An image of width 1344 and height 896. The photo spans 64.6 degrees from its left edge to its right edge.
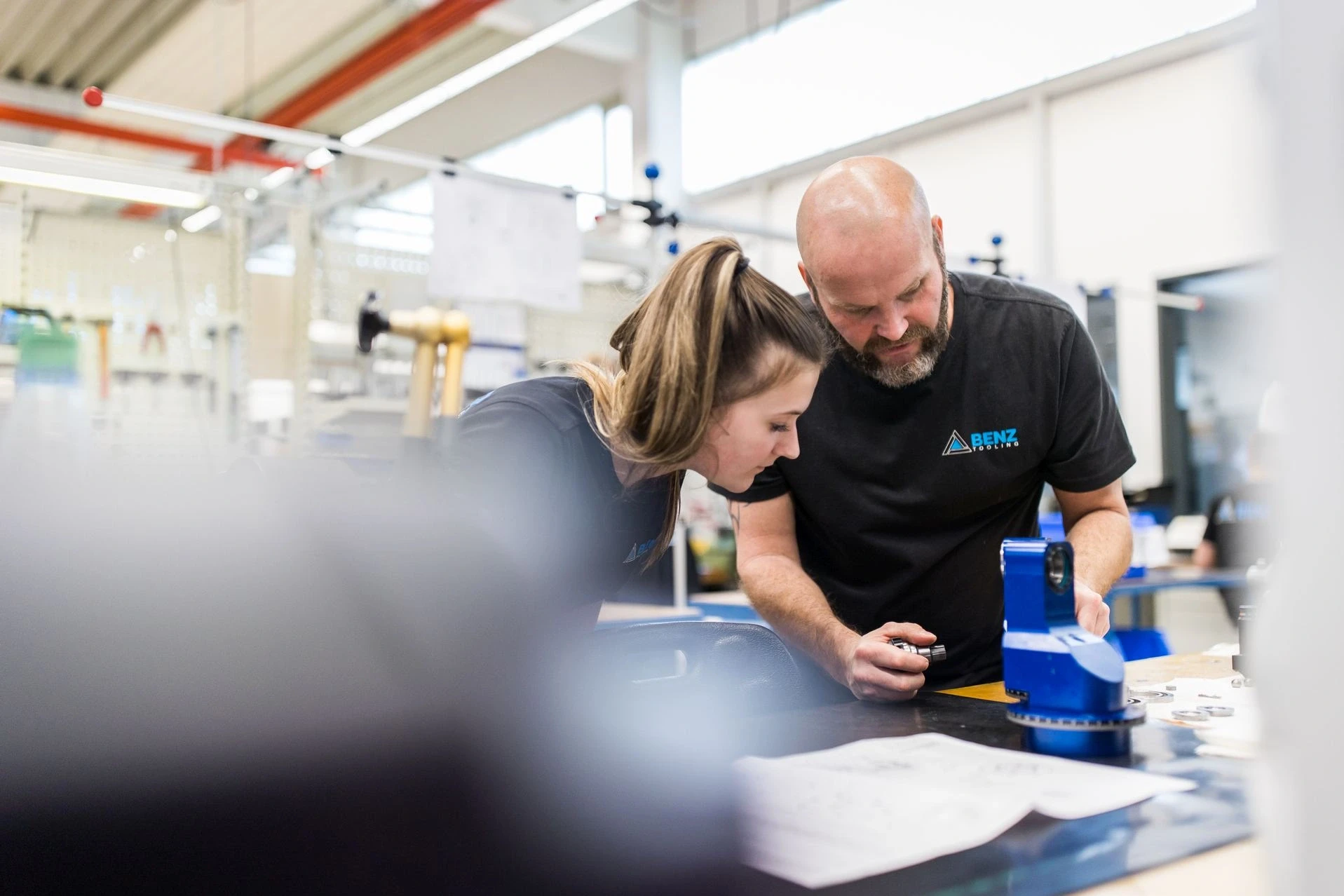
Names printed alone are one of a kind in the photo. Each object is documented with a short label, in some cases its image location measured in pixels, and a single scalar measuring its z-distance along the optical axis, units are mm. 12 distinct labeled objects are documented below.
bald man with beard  1539
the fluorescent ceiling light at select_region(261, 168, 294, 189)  6724
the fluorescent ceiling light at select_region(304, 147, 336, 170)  4908
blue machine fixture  893
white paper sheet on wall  2660
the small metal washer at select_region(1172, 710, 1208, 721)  1062
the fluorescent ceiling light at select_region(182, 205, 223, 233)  3641
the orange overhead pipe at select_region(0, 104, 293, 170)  6297
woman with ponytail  1181
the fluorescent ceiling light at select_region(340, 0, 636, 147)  3920
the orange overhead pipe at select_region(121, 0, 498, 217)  5020
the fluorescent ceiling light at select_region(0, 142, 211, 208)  2408
